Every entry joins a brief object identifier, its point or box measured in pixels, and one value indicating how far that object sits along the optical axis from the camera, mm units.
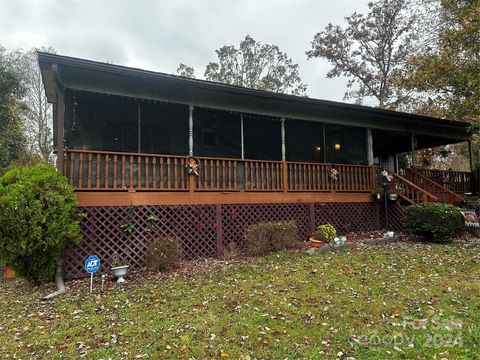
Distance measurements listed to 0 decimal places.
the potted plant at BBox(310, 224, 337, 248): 8398
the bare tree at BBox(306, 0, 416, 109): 23234
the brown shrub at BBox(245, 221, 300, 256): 7777
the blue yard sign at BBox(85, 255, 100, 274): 5695
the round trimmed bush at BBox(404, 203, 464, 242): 8570
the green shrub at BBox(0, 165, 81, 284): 5719
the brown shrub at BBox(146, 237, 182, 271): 6816
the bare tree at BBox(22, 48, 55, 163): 21797
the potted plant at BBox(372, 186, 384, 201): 10594
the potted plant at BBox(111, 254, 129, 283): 6375
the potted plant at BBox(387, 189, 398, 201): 10492
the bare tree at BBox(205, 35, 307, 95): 28109
